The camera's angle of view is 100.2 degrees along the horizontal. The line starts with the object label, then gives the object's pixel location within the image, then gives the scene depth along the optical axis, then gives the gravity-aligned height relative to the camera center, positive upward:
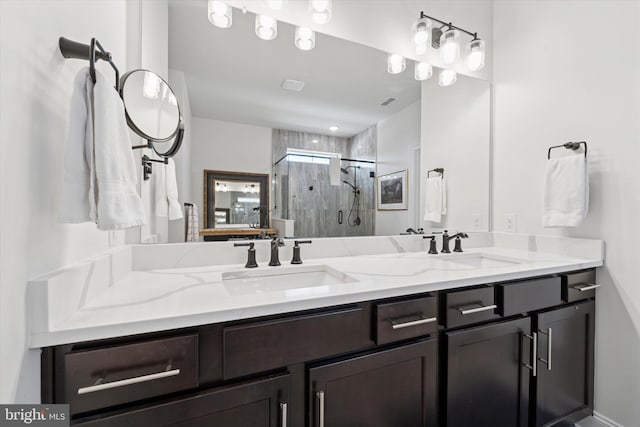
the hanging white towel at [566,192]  1.42 +0.11
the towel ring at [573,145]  1.45 +0.37
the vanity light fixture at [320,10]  1.40 +1.06
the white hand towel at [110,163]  0.64 +0.12
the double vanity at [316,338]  0.62 -0.38
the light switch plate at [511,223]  1.86 -0.08
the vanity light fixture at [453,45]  1.74 +1.12
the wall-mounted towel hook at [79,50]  0.68 +0.41
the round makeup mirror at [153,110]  1.00 +0.40
